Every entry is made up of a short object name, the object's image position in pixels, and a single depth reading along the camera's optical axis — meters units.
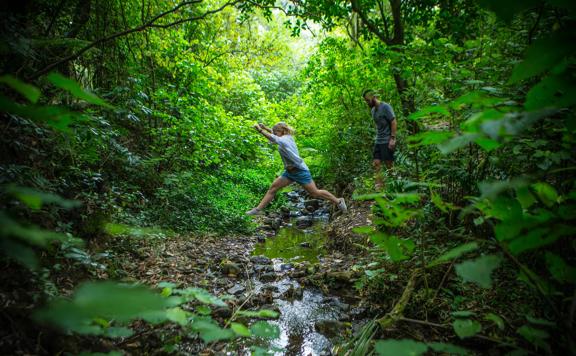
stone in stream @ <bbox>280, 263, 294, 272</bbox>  3.93
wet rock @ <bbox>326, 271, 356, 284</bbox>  3.25
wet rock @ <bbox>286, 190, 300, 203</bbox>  9.52
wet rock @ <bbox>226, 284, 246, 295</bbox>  3.08
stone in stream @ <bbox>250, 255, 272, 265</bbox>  4.17
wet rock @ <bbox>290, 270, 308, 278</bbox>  3.62
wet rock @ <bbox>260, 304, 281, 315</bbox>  2.78
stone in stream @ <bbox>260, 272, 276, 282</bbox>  3.54
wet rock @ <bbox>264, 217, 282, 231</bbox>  6.47
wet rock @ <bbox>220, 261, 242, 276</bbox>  3.63
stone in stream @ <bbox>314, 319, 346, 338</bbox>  2.48
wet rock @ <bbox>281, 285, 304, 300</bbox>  3.10
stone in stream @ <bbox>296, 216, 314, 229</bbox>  6.70
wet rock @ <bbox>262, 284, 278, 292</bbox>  3.22
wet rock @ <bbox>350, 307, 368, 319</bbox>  2.67
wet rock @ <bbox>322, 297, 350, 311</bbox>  2.84
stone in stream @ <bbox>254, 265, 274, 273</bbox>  3.78
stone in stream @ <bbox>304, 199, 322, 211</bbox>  8.21
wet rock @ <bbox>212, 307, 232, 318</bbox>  2.55
